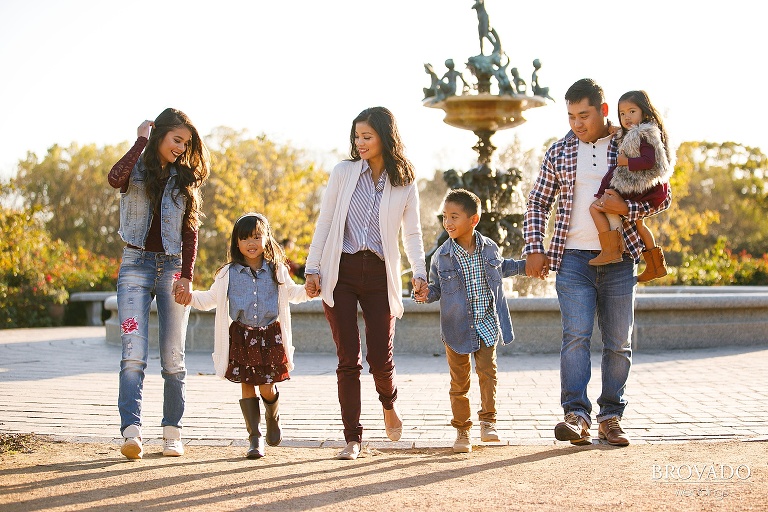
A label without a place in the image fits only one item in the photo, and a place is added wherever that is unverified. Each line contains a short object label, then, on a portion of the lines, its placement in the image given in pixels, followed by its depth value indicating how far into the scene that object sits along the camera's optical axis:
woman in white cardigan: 5.43
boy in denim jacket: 5.64
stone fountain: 13.91
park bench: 19.28
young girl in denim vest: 5.55
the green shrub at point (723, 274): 20.67
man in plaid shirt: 5.66
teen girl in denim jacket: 5.45
